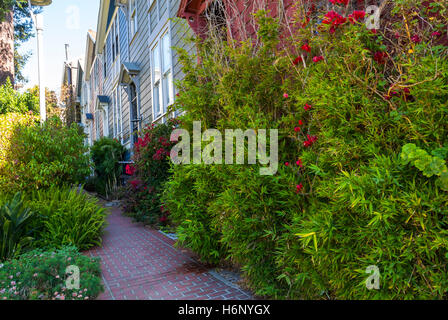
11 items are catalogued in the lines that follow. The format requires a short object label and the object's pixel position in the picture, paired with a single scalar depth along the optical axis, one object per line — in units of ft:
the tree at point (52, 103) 77.38
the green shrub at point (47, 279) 11.03
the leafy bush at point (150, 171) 22.50
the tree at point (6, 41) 40.47
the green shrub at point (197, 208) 13.16
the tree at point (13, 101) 37.19
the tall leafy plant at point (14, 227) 15.28
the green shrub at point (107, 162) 38.01
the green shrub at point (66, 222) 17.30
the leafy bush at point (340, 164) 6.67
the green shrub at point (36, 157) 22.54
